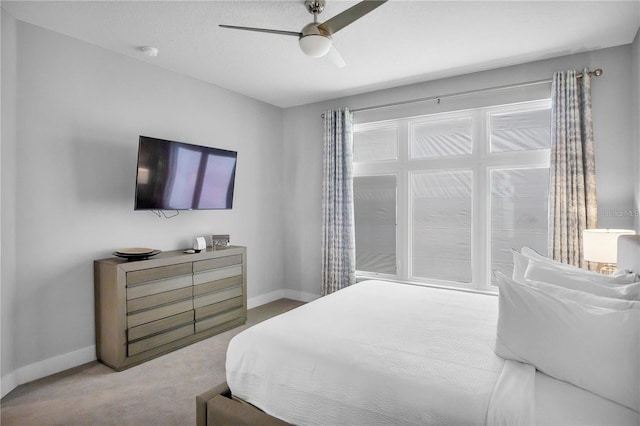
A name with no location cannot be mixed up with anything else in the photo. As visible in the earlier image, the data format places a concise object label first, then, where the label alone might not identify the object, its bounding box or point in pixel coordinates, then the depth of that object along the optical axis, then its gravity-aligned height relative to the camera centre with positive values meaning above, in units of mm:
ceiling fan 2033 +1181
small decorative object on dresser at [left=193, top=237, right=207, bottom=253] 3710 -341
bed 1235 -681
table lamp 2639 -273
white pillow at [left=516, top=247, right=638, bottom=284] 1832 -364
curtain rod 3169 +1333
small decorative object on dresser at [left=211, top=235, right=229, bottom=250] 4020 -332
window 3643 +233
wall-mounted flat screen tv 3156 +387
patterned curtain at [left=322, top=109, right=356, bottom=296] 4543 +172
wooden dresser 2896 -849
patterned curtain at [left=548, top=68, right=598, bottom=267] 3156 +399
